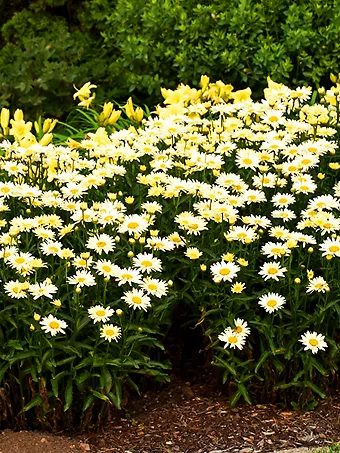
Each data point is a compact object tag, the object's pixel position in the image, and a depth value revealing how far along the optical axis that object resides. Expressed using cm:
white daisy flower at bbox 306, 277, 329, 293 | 367
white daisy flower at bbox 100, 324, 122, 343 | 349
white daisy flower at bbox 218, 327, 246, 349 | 364
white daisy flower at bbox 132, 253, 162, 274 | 370
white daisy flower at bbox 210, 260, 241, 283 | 368
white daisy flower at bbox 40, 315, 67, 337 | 341
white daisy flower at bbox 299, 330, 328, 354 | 364
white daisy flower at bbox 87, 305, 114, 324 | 349
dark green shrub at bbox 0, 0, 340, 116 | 668
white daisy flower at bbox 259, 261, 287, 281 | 370
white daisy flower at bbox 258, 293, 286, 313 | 364
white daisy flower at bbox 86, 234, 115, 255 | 372
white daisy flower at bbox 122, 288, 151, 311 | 354
